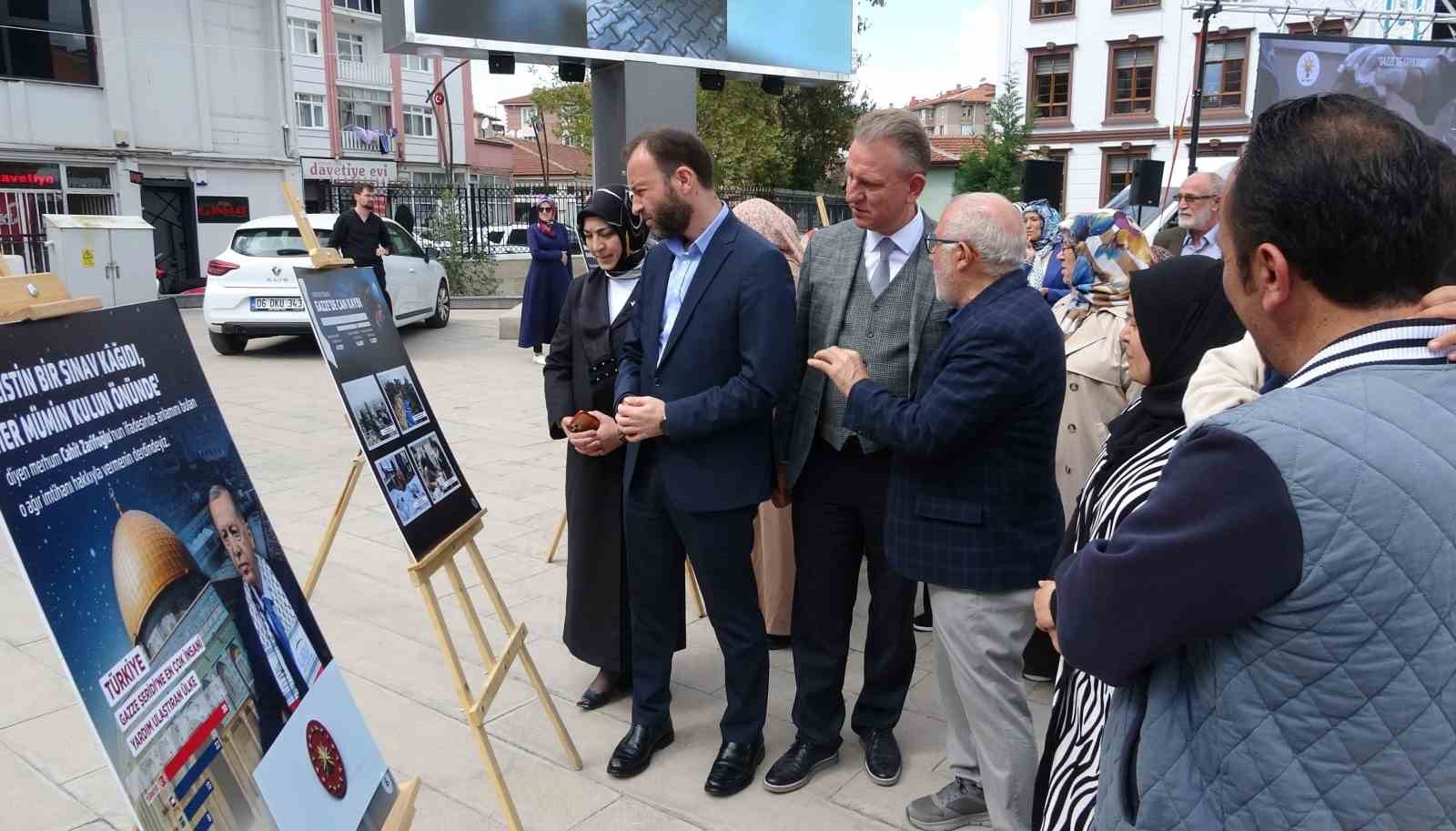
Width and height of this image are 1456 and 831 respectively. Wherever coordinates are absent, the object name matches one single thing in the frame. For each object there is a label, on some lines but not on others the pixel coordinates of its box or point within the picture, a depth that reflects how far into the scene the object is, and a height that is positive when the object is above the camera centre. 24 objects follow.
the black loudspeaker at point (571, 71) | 8.83 +1.24
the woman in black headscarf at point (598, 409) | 3.43 -0.65
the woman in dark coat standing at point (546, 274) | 9.11 -0.53
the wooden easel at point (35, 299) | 1.66 -0.13
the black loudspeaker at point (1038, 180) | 10.00 +0.32
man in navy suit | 2.86 -0.53
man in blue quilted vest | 1.06 -0.32
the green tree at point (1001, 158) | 30.95 +1.67
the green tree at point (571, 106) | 24.44 +2.66
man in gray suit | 2.87 -0.66
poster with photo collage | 2.77 -0.53
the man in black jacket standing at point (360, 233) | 10.85 -0.16
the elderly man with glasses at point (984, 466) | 2.45 -0.62
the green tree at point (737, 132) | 22.38 +1.78
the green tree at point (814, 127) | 25.48 +2.14
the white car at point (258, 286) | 10.89 -0.70
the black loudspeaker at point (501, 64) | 8.38 +1.24
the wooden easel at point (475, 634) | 2.70 -1.18
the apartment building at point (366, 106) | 37.94 +4.49
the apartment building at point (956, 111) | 70.69 +7.24
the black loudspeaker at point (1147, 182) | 12.17 +0.36
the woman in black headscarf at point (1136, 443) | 1.79 -0.45
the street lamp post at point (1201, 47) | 14.03 +2.39
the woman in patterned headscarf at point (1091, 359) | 3.59 -0.50
